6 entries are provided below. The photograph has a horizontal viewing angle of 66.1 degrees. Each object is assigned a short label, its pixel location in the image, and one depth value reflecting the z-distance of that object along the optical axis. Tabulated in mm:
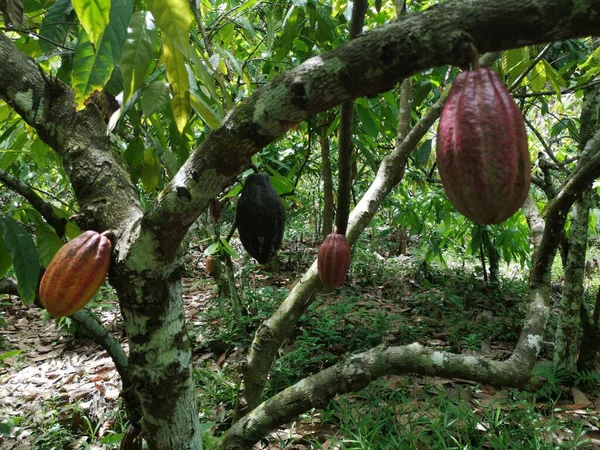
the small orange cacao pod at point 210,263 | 3234
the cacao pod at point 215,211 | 1977
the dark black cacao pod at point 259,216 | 1267
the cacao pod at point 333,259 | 1507
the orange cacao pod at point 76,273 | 846
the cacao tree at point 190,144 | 555
